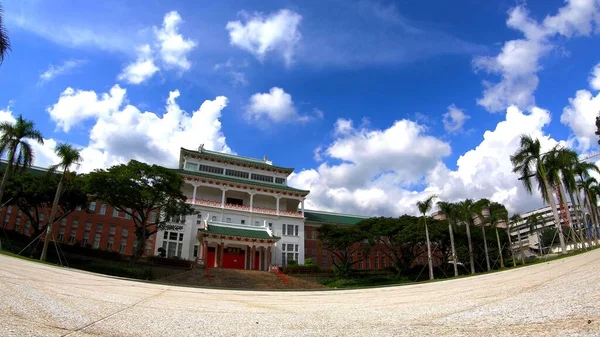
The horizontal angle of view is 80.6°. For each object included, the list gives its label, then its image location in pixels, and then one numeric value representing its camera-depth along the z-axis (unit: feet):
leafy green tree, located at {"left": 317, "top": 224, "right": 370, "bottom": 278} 122.83
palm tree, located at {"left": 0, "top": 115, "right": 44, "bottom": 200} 91.50
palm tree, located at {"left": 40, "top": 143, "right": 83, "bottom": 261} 94.73
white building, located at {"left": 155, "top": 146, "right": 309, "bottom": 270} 134.51
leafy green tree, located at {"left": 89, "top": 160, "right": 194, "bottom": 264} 96.84
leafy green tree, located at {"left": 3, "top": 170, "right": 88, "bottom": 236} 104.22
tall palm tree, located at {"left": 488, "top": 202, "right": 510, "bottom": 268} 131.03
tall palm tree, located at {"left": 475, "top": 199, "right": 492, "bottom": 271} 124.47
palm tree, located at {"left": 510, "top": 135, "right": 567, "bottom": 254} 96.02
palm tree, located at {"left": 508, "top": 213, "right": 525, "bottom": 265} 132.29
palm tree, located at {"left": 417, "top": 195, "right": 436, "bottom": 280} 116.67
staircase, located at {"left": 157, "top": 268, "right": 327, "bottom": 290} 91.40
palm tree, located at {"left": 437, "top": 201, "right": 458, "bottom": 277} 118.32
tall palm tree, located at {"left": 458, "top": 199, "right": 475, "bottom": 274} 119.03
